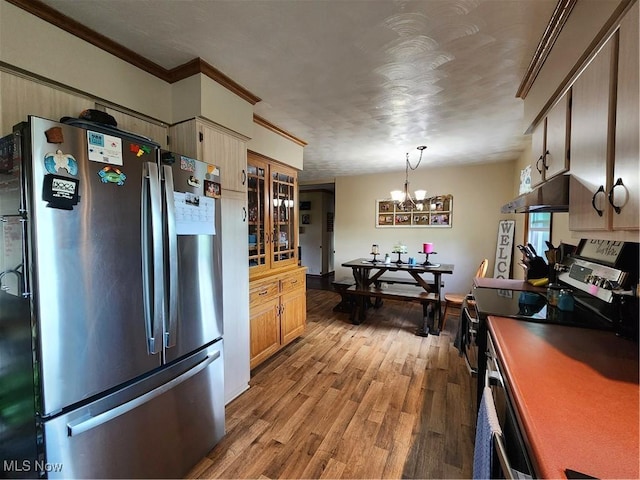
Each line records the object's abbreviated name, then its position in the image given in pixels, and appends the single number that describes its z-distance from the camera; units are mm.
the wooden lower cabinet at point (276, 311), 2568
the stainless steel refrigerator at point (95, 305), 974
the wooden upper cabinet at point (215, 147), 1835
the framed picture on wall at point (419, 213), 4797
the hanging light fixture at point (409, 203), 4633
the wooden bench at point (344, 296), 4293
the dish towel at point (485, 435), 867
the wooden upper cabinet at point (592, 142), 965
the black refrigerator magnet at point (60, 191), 958
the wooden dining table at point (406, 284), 3537
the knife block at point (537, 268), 2420
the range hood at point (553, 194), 1335
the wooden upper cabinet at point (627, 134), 808
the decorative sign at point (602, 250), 1394
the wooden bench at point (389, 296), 3488
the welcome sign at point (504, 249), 4109
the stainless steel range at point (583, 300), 1268
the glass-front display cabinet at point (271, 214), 2707
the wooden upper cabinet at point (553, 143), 1348
